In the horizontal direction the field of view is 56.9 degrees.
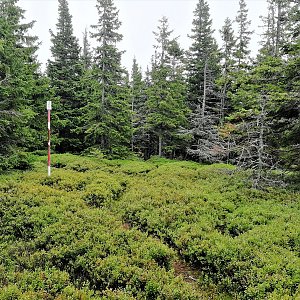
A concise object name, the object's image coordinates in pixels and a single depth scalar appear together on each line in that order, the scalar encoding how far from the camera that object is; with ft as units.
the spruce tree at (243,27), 90.68
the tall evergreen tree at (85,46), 134.92
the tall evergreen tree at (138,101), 103.08
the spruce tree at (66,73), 80.43
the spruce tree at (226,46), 87.53
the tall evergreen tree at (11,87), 39.36
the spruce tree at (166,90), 80.28
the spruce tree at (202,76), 80.28
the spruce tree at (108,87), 68.64
